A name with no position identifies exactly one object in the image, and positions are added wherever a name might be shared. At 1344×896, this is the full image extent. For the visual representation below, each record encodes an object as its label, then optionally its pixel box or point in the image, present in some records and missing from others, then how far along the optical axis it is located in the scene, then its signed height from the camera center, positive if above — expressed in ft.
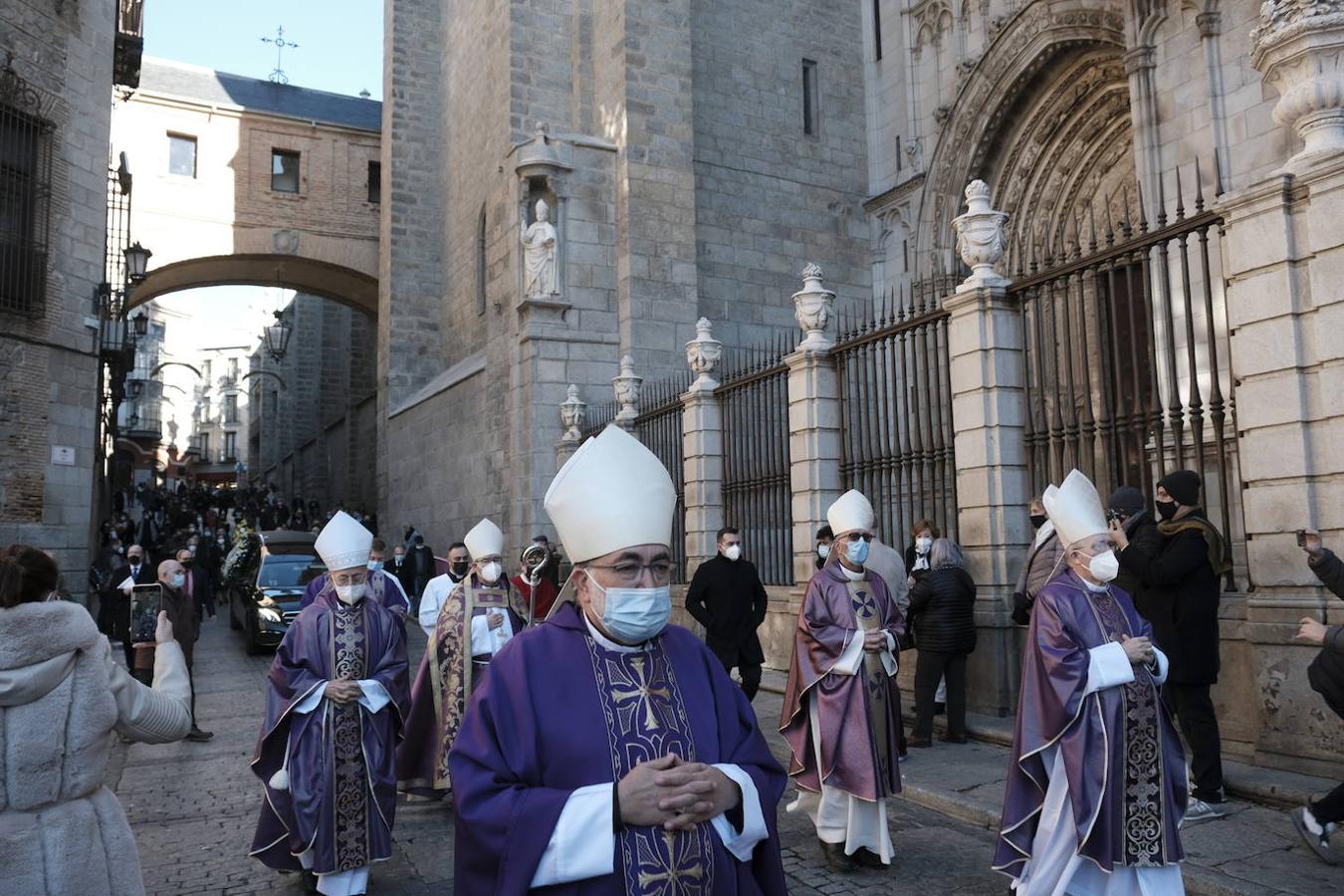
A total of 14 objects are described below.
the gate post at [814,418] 36.29 +3.52
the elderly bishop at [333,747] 17.74 -3.83
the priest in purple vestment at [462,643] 23.84 -2.78
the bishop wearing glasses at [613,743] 8.21 -1.85
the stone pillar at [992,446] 28.53 +1.92
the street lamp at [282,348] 79.87 +14.44
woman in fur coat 9.81 -2.00
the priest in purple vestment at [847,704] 18.89 -3.54
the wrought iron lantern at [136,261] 62.75 +16.24
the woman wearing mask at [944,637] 27.04 -3.11
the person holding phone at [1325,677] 15.87 -2.59
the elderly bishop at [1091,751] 14.25 -3.34
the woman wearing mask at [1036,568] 24.12 -1.26
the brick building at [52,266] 52.85 +14.03
